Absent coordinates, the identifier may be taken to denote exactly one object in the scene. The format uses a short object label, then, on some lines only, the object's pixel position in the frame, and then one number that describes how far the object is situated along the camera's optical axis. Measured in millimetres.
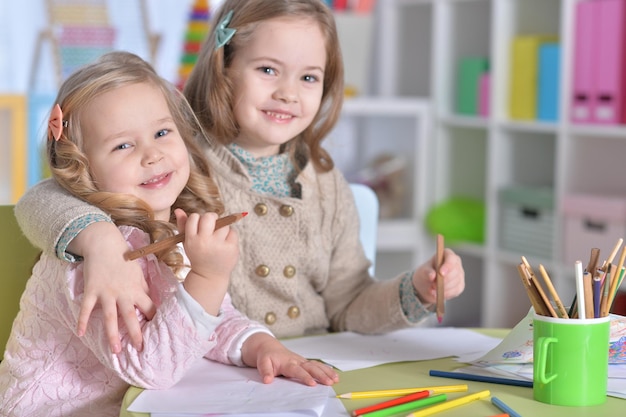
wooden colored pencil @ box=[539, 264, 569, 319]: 1775
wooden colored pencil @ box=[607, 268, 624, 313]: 1795
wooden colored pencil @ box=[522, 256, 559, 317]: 1772
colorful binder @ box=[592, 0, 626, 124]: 3704
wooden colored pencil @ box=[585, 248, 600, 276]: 1801
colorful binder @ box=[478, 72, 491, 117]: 4505
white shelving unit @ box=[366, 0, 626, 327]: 4079
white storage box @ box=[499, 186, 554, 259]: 4193
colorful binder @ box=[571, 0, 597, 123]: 3832
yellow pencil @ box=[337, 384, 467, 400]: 1803
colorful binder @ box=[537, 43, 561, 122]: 4071
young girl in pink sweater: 1914
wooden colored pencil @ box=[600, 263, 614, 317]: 1786
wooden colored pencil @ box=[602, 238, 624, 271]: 1802
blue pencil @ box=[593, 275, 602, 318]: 1769
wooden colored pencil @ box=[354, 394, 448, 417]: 1726
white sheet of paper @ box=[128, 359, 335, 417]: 1759
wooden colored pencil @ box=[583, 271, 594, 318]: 1768
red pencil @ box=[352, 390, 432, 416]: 1735
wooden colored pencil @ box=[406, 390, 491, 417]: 1730
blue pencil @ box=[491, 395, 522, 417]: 1737
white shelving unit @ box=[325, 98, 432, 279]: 4704
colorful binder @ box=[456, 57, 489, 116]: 4616
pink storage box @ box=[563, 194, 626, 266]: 3787
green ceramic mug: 1763
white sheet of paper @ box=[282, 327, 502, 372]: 1993
